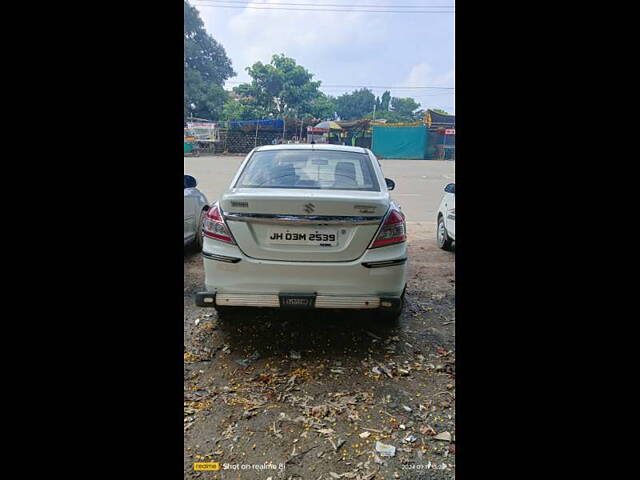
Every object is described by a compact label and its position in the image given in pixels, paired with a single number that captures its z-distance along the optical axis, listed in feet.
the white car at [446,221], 16.34
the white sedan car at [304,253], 7.95
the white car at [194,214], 14.02
